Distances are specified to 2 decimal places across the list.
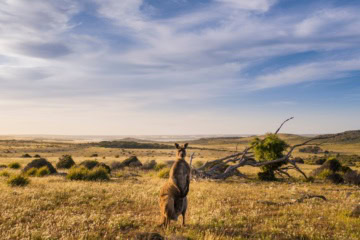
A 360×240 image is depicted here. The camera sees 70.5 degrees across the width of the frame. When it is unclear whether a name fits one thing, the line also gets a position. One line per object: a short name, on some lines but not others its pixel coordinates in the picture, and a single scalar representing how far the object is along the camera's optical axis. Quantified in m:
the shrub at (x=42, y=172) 19.07
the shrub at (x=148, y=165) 29.20
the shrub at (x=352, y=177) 17.39
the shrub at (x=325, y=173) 19.77
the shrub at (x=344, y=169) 22.45
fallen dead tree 18.08
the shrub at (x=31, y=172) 19.42
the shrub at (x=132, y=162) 30.53
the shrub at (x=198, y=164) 29.78
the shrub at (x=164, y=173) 19.88
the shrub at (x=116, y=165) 28.49
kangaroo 6.17
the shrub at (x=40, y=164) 21.78
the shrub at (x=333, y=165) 22.53
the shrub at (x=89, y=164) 25.40
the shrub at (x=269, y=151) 19.67
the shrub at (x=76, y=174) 16.98
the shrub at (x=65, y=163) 27.47
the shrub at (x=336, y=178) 18.47
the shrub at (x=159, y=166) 26.46
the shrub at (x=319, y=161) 39.54
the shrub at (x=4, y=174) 18.01
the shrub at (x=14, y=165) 26.16
